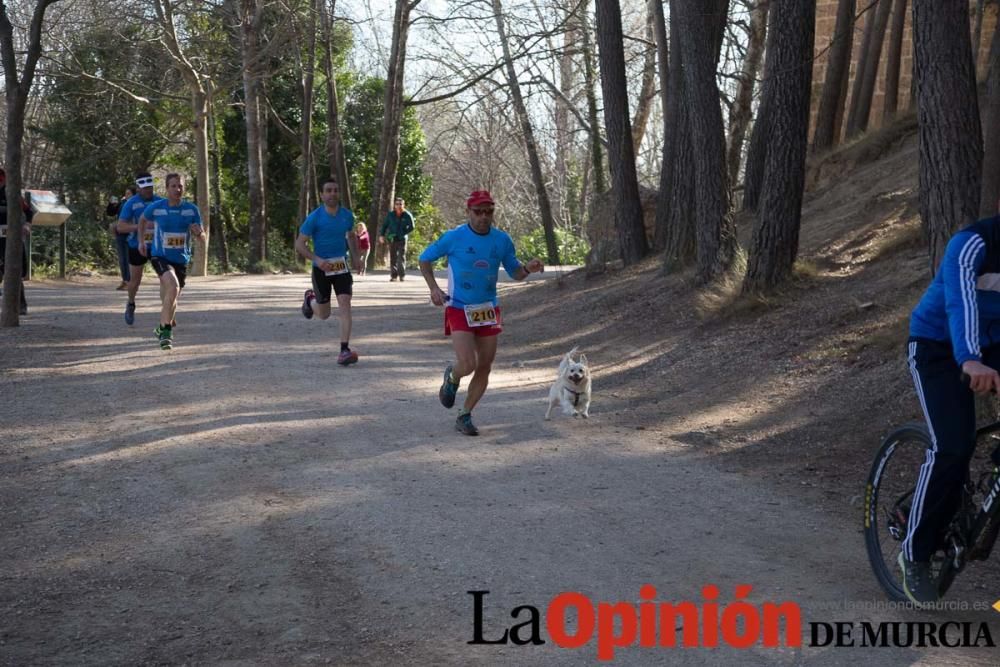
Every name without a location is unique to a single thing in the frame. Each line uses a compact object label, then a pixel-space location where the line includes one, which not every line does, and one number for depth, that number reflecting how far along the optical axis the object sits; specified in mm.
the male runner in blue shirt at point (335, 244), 14484
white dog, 11117
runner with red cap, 10148
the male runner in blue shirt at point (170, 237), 15141
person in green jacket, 30875
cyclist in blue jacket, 5172
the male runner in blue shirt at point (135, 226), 16219
